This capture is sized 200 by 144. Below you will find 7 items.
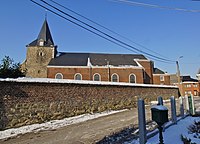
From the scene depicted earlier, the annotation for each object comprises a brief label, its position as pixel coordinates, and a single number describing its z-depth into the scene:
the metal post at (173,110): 7.75
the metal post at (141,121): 5.19
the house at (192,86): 60.53
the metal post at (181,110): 9.23
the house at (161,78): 45.91
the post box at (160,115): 4.45
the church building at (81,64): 36.09
